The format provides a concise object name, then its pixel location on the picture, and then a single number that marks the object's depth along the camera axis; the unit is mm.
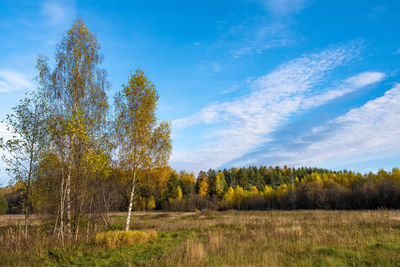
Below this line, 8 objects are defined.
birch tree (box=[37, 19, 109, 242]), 12250
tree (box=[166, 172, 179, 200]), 74312
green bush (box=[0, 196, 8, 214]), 45400
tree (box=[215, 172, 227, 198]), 80562
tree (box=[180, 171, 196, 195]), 84769
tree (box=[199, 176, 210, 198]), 78812
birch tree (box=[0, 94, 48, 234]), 10883
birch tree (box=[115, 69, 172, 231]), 15086
